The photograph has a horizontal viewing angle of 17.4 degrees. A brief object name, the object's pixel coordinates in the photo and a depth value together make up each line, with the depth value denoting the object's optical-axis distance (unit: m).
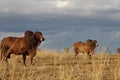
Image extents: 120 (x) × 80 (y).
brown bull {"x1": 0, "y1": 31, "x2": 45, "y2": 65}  18.38
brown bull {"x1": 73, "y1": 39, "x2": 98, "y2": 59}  30.86
